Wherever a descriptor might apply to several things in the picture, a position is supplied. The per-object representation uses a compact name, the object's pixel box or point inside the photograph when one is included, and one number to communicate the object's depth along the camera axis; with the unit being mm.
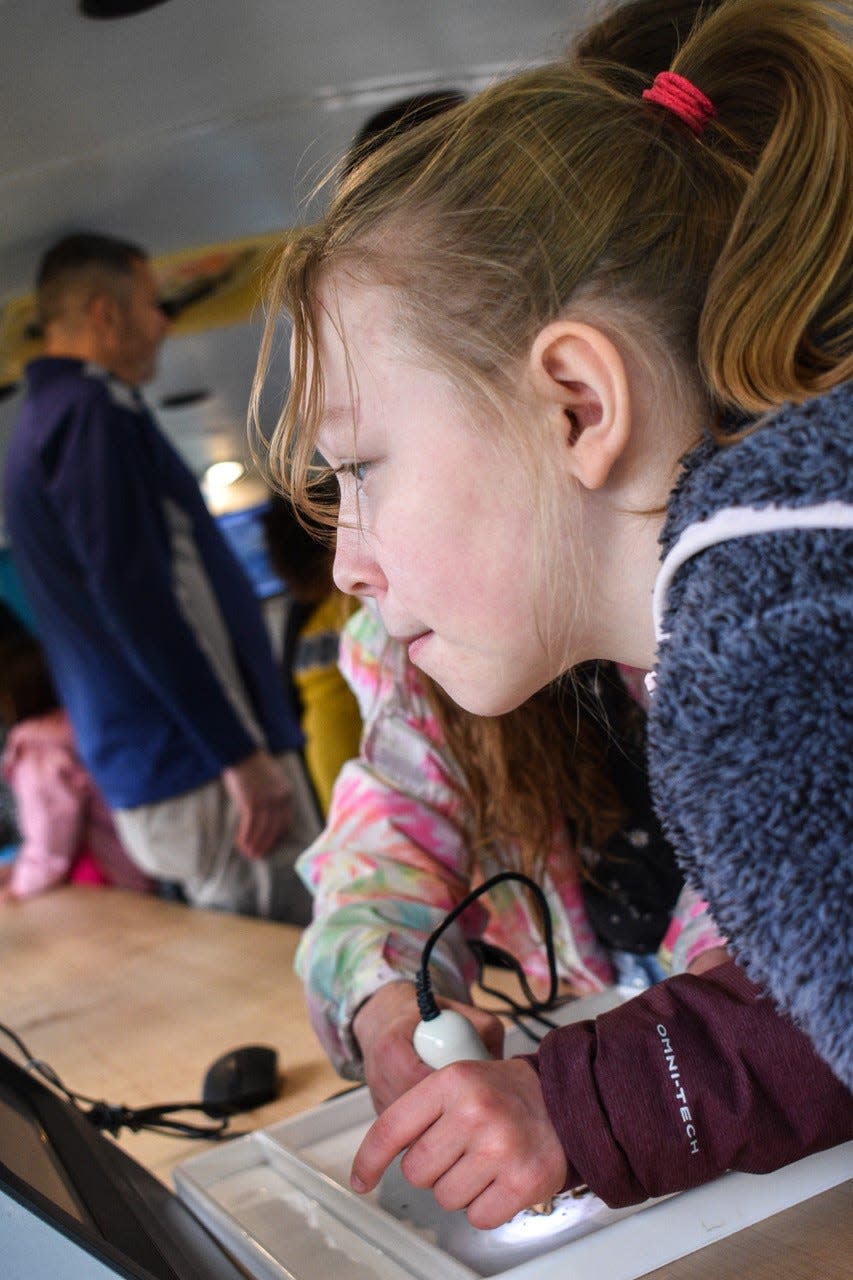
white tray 516
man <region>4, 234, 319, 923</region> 1915
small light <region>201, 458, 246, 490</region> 5746
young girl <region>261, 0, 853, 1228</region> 505
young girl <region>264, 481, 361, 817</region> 2434
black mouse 904
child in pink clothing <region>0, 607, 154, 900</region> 2486
